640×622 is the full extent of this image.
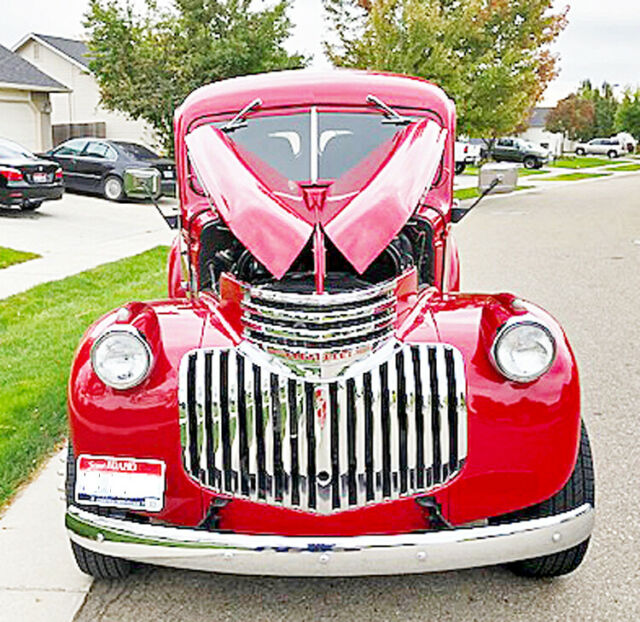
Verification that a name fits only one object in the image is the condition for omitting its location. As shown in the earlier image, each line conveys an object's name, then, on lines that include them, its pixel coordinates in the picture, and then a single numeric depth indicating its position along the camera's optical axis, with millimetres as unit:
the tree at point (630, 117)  71631
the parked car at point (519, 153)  41812
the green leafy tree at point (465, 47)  20281
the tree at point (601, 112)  73500
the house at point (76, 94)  34125
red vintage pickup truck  2871
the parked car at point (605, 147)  63409
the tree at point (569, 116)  59375
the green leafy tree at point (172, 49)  22828
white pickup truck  21859
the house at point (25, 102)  24922
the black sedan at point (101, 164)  19328
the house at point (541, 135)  72688
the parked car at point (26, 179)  15336
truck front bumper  2793
